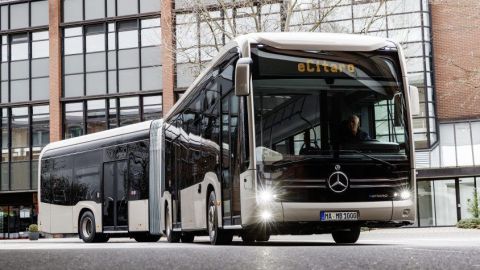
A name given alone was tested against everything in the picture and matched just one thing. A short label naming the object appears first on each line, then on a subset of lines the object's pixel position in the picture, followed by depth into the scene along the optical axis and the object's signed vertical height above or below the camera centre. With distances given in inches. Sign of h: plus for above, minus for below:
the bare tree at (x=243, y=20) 1113.4 +275.9
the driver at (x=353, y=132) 512.7 +46.0
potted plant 1489.9 -33.5
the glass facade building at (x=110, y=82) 1497.3 +246.9
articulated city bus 504.4 +44.9
